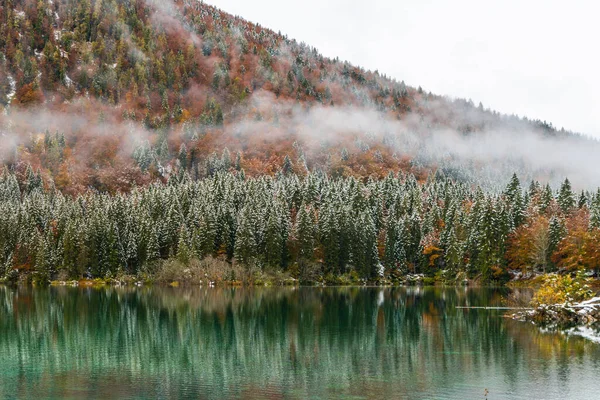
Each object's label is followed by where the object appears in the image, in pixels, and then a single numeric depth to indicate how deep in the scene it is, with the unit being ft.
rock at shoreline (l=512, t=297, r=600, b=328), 212.84
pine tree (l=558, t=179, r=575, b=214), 487.74
